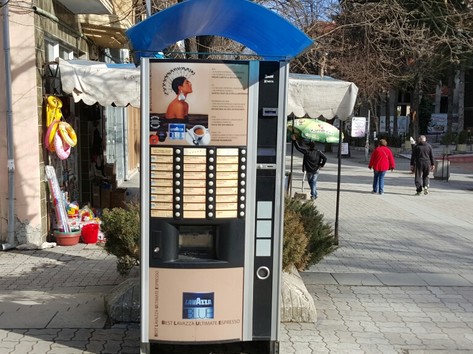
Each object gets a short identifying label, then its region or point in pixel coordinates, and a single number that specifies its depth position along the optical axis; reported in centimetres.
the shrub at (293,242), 551
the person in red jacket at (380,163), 1571
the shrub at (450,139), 3978
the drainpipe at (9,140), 750
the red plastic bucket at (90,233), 848
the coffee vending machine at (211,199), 378
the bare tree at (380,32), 1109
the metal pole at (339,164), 859
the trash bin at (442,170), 1969
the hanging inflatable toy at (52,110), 795
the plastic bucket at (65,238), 821
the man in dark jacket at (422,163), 1588
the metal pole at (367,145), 2989
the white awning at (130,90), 762
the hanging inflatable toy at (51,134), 787
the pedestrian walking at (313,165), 1487
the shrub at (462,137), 3869
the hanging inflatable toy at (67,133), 797
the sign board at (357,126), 2353
